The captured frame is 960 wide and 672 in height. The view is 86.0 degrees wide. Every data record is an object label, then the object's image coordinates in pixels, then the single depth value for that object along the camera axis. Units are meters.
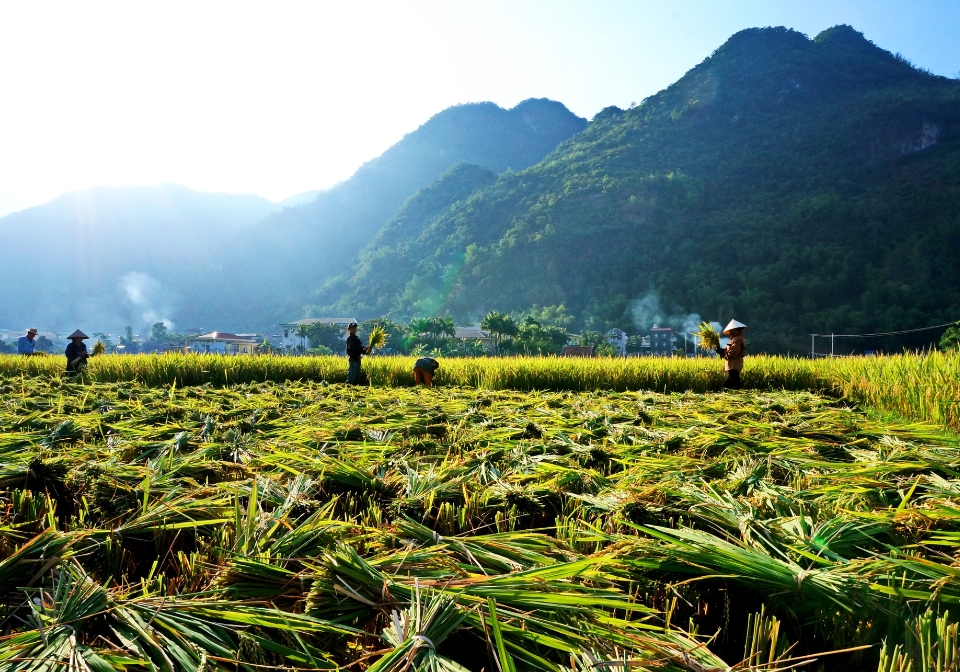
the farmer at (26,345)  13.61
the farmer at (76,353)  9.77
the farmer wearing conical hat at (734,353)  8.32
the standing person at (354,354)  9.00
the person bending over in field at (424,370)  9.15
